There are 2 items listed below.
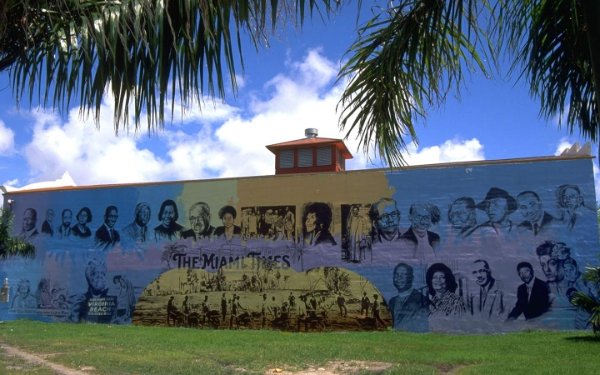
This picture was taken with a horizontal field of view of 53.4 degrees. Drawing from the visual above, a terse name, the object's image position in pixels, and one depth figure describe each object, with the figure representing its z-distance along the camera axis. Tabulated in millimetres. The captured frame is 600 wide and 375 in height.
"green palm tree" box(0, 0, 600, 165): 2754
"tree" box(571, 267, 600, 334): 14070
